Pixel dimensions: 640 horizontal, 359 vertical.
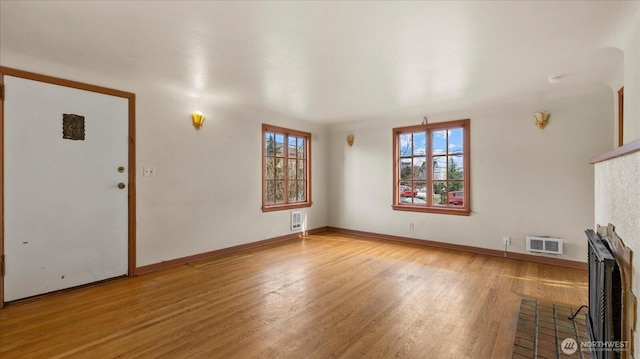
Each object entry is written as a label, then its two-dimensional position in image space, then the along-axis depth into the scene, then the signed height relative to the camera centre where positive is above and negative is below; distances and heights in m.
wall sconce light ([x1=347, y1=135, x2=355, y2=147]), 6.05 +0.81
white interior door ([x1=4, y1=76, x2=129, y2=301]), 2.75 -0.11
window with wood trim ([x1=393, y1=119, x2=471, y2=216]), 4.79 +0.18
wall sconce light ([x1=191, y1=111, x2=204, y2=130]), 4.06 +0.83
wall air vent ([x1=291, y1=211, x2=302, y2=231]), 5.62 -0.80
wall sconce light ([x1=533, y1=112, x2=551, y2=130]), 3.99 +0.81
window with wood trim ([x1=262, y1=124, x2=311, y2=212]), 5.24 +0.19
